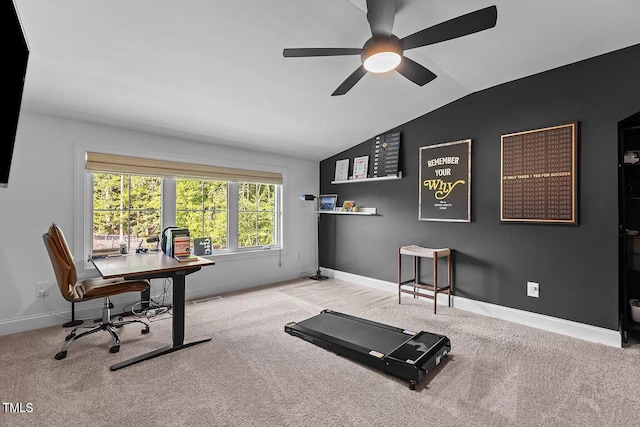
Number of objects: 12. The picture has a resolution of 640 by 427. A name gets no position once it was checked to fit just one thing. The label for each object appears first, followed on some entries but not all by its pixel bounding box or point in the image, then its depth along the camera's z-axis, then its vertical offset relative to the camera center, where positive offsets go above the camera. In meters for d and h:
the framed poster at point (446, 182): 3.80 +0.41
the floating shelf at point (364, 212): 4.84 +0.05
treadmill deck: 2.24 -1.07
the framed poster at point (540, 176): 3.05 +0.40
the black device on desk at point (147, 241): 3.66 -0.37
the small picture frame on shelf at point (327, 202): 5.43 +0.23
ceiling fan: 1.79 +1.10
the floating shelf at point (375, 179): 4.47 +0.54
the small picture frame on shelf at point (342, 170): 5.18 +0.74
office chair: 2.51 -0.62
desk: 2.45 -0.47
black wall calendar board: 4.51 +0.88
